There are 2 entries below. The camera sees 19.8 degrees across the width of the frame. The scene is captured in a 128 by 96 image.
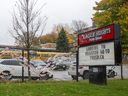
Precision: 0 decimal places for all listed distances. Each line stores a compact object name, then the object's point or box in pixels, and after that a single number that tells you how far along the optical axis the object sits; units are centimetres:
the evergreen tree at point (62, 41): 9571
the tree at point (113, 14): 3388
